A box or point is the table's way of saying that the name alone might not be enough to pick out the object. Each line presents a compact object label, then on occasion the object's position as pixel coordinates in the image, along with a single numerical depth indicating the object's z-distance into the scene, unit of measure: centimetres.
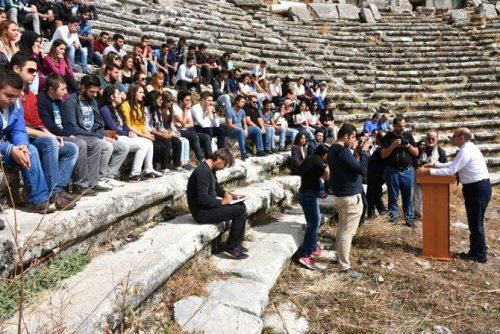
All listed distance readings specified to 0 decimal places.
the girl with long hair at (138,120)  610
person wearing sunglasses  390
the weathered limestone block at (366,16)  2019
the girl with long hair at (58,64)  618
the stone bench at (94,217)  310
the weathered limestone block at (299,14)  1989
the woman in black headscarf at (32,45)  635
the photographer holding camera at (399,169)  674
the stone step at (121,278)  272
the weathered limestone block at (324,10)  2041
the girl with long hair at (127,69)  755
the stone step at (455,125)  1227
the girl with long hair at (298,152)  803
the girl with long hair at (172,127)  656
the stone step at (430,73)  1521
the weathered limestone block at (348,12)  2066
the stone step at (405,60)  1605
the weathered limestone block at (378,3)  2230
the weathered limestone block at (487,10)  2026
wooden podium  567
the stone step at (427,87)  1430
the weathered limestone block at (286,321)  377
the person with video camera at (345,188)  497
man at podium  562
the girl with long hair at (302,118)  1013
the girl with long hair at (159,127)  632
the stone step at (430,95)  1382
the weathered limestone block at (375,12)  2066
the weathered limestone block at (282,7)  2038
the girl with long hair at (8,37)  556
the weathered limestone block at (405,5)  2239
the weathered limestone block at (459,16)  1977
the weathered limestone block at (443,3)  2322
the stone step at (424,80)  1478
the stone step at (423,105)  1309
